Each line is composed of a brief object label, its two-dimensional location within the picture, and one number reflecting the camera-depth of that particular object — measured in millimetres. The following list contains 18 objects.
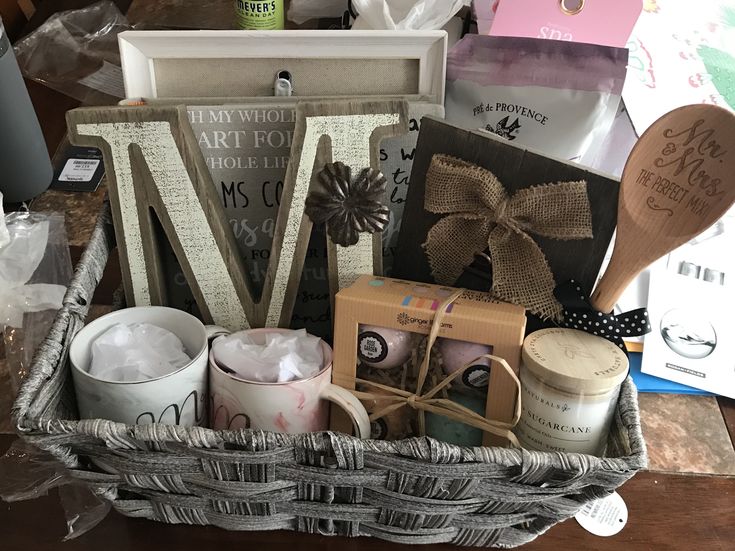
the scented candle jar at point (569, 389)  550
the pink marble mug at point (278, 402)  583
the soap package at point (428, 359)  597
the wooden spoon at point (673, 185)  554
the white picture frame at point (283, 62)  684
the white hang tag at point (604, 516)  630
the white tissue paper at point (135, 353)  601
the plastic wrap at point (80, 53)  1149
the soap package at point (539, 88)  707
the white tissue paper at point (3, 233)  828
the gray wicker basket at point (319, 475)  512
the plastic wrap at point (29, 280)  780
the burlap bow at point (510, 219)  619
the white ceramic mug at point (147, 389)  567
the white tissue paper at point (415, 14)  894
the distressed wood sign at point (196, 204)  644
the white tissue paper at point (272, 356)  604
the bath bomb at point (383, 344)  621
